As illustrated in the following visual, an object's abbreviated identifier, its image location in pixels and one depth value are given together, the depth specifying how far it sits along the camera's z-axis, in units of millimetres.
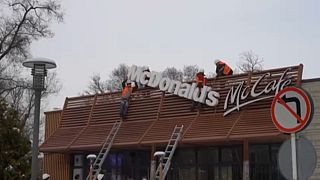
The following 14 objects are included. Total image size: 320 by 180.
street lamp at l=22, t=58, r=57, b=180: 12406
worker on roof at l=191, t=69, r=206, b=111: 25125
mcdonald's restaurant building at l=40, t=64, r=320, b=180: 22594
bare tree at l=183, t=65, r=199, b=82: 71500
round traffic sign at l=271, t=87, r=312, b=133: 7328
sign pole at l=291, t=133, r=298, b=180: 7023
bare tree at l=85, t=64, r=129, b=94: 69525
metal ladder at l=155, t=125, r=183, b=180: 23691
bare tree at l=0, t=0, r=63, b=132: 35156
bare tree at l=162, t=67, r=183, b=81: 72006
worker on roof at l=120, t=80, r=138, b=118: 27812
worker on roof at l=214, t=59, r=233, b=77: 25344
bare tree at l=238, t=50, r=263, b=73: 57181
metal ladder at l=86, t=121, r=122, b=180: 26094
